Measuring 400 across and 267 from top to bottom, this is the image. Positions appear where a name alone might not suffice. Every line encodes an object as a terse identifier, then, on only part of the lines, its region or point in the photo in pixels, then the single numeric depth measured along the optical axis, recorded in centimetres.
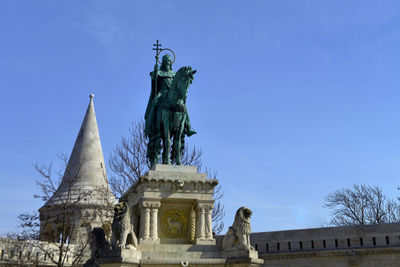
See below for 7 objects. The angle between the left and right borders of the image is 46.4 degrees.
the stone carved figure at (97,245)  877
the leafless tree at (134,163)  1869
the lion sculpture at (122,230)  859
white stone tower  2377
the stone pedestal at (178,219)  891
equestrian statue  1038
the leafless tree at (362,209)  2836
